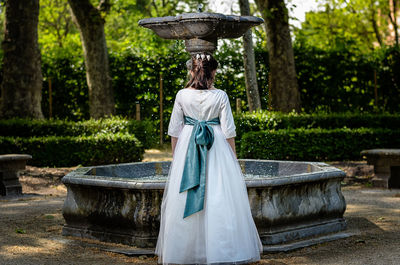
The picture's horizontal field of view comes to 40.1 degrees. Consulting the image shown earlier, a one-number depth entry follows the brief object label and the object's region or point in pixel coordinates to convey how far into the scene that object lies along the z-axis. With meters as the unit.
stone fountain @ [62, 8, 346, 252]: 5.66
